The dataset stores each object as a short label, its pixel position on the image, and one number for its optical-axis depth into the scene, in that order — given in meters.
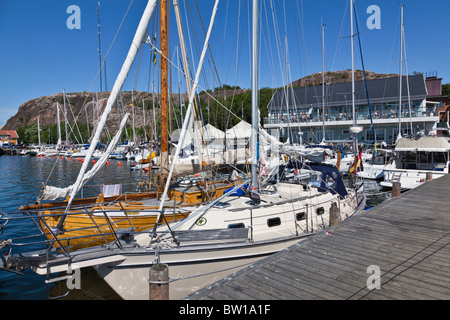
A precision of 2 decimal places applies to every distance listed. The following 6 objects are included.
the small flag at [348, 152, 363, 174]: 14.56
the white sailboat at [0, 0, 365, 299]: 7.32
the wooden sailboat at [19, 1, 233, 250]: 7.64
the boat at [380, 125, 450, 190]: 22.55
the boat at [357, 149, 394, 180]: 27.74
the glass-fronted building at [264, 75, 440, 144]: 41.09
